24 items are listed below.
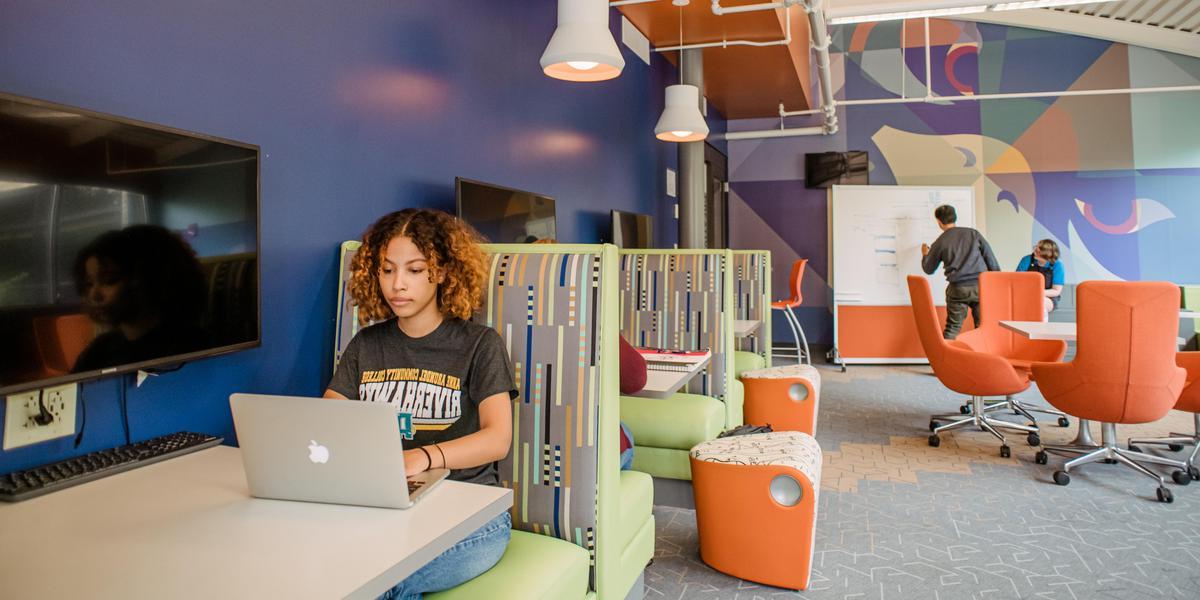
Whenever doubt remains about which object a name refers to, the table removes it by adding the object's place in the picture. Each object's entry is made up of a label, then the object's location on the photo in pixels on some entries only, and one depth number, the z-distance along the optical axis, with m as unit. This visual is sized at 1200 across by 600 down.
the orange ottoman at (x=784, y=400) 3.99
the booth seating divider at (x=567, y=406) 1.75
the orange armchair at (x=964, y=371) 4.18
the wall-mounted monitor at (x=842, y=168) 8.77
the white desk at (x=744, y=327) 4.00
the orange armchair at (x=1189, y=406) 3.69
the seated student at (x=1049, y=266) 6.84
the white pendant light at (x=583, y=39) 2.88
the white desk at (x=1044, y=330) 3.80
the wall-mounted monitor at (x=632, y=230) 4.98
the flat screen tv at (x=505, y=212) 3.13
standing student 6.54
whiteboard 8.10
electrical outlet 1.49
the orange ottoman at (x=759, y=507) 2.46
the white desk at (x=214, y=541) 0.96
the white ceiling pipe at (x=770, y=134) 8.90
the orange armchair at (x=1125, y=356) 3.33
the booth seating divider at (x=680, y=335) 3.17
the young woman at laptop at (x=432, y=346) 1.64
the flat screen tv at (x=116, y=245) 1.35
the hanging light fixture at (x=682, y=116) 4.51
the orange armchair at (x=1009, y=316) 4.97
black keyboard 1.34
